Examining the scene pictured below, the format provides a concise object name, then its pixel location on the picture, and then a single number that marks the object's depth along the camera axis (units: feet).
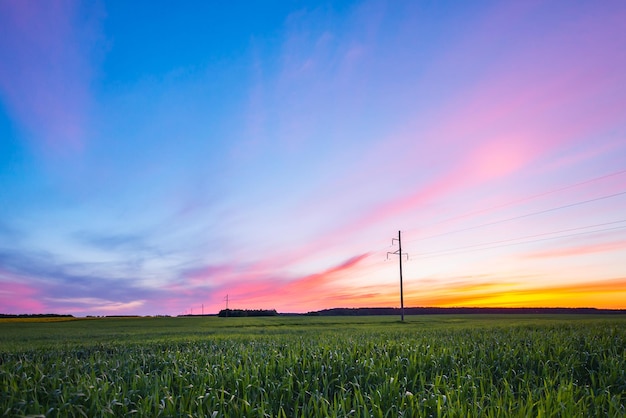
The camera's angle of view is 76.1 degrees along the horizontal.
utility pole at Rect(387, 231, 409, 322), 230.27
